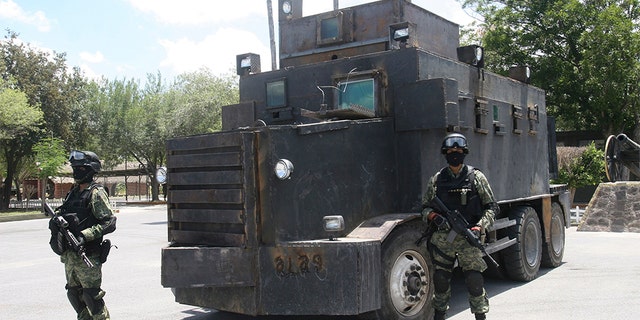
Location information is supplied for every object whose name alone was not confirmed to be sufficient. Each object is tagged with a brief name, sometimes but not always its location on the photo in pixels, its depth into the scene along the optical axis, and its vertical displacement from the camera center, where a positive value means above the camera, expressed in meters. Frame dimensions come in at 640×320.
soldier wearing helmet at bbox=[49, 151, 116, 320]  5.49 -0.40
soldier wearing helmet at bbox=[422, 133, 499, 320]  5.71 -0.40
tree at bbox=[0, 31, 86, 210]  37.03 +6.04
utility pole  19.01 +4.50
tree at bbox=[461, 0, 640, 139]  26.05 +5.24
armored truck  5.55 +0.08
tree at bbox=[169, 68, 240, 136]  39.03 +4.66
